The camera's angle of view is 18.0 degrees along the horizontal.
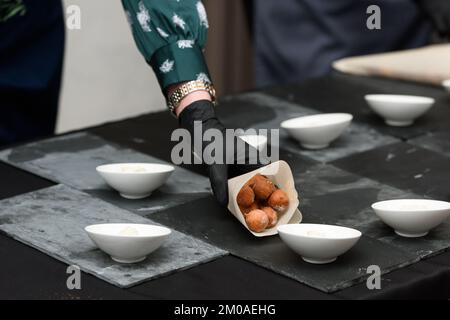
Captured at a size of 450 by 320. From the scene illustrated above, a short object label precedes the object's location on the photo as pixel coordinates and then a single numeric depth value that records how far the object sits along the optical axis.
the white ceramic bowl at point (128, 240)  1.56
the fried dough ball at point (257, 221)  1.66
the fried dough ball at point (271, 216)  1.68
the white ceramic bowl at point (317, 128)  2.00
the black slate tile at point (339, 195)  1.75
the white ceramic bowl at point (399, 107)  2.13
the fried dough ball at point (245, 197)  1.70
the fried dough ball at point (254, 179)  1.72
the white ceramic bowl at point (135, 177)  1.77
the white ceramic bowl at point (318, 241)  1.58
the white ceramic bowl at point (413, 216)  1.66
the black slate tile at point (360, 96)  2.15
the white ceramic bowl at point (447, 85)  2.29
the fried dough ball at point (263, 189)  1.71
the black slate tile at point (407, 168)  1.87
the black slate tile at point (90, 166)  1.80
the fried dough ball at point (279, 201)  1.69
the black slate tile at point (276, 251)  1.57
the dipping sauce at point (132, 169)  1.81
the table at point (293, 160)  1.53
